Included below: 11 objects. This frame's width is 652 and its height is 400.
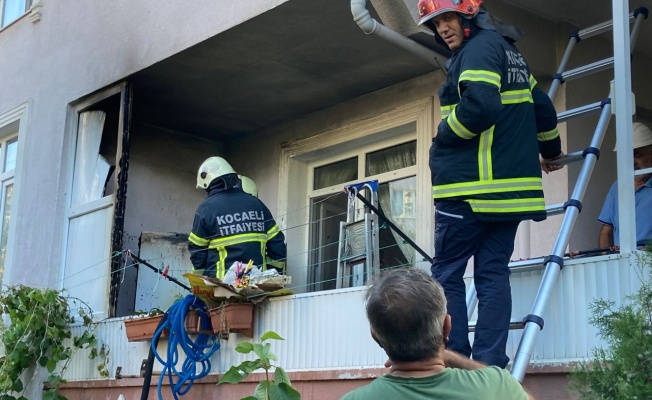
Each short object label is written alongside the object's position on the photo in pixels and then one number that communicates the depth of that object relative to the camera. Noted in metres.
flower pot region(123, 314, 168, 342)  6.88
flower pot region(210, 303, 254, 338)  6.23
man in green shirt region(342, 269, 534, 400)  2.47
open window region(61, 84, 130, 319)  8.22
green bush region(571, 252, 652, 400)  3.32
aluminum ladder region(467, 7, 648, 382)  4.10
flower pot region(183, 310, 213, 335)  6.52
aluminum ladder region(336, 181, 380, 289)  6.93
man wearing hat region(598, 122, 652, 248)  5.60
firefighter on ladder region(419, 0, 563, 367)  4.17
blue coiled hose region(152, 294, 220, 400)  6.51
